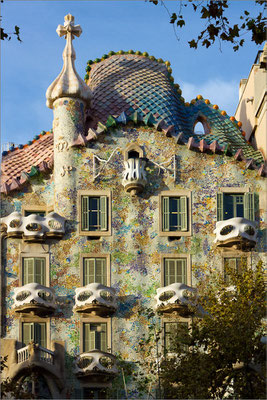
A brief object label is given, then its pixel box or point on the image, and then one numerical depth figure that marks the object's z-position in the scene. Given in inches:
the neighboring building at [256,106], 1929.1
